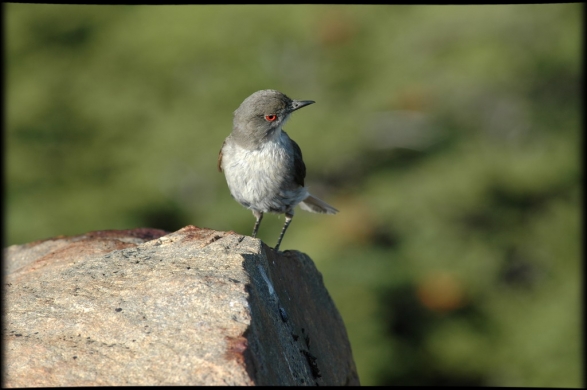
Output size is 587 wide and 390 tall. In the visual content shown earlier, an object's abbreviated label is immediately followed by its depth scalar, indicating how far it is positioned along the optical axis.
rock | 6.53
